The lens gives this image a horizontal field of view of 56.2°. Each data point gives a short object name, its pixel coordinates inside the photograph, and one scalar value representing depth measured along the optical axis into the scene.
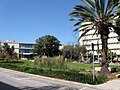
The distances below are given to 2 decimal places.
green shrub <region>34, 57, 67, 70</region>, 15.10
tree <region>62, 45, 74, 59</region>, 47.52
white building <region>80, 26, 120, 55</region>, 49.40
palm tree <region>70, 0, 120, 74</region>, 11.69
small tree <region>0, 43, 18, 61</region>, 28.43
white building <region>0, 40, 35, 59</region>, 66.60
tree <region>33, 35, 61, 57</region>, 52.41
